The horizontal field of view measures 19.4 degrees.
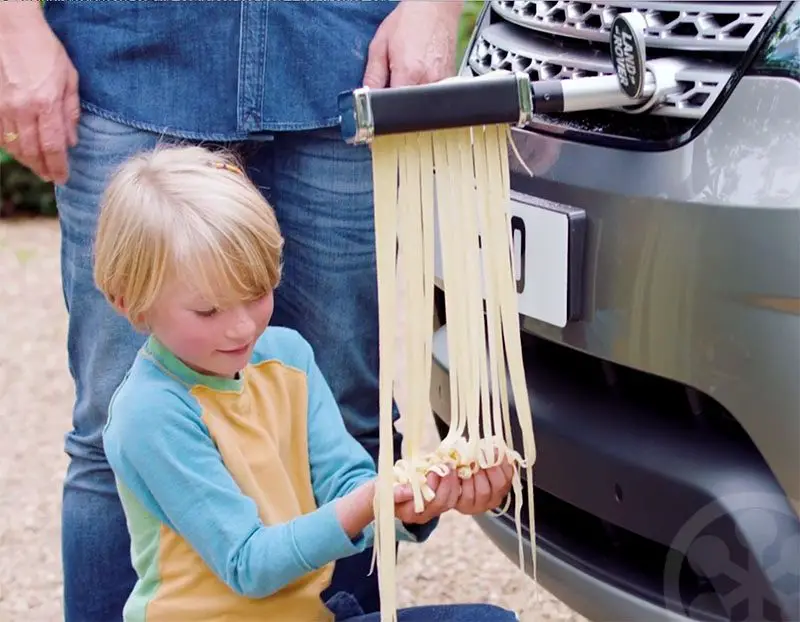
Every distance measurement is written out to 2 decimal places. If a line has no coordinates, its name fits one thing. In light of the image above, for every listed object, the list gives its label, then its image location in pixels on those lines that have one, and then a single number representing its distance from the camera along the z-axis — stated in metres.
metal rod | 1.88
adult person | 2.31
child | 2.03
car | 2.01
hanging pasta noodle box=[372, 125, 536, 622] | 1.96
